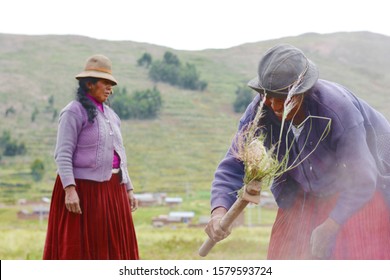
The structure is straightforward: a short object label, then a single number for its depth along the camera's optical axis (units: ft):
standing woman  19.29
